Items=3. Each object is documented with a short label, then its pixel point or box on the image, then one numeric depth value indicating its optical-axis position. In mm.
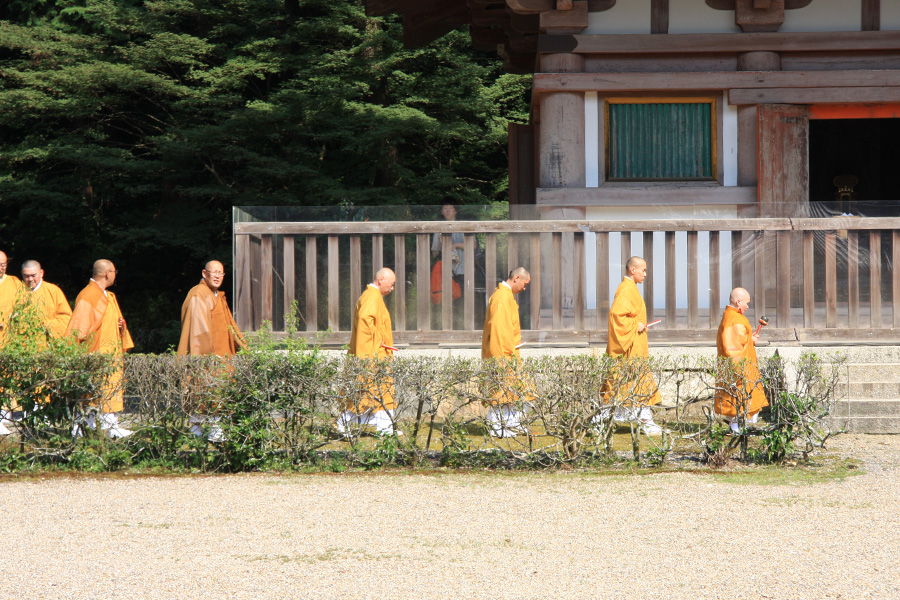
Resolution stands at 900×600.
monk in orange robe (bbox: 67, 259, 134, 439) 17109
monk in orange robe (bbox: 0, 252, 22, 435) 18219
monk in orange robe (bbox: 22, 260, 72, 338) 18031
